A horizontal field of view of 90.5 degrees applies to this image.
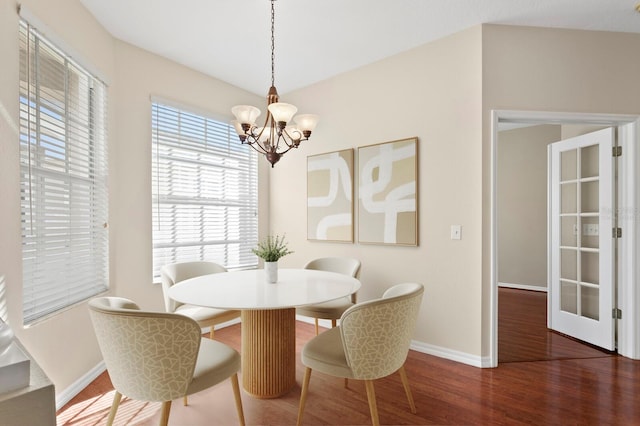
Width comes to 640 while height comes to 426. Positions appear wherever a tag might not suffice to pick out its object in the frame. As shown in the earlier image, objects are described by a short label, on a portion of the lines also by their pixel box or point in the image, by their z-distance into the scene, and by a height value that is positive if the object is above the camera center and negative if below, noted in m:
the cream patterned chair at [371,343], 1.55 -0.66
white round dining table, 1.95 -0.75
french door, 2.83 -0.24
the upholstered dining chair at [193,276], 2.47 -0.57
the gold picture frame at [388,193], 2.92 +0.20
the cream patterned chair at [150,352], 1.33 -0.61
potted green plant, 2.25 -0.33
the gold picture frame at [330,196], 3.37 +0.19
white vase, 2.25 -0.42
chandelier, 1.95 +0.62
